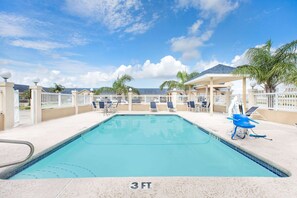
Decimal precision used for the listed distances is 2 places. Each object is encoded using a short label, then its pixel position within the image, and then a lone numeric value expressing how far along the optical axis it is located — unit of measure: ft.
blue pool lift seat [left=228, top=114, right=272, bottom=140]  13.10
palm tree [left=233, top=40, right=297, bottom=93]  25.08
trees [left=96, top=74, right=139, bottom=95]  56.35
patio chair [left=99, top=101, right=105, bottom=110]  34.68
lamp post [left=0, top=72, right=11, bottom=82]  17.47
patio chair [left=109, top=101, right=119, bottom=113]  36.54
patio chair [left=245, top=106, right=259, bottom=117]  17.14
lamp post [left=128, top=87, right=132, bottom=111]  40.09
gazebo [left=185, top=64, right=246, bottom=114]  28.30
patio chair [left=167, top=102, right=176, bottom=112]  38.56
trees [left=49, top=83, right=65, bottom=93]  99.89
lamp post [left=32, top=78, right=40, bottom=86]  21.45
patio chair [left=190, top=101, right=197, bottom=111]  37.60
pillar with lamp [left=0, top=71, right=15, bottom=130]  17.22
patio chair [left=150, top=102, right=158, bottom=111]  38.51
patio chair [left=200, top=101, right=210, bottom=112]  37.62
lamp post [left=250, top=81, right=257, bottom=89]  26.86
